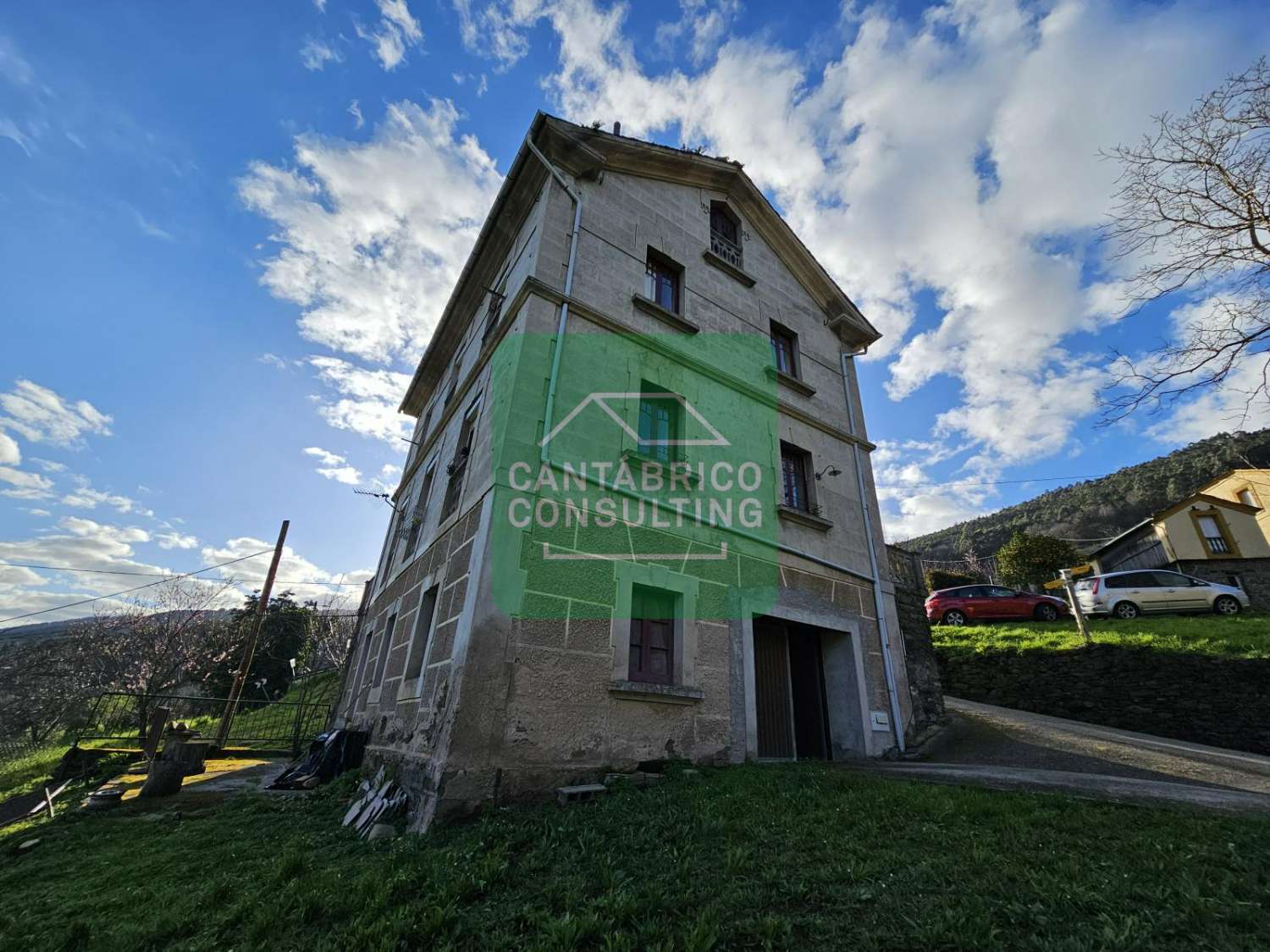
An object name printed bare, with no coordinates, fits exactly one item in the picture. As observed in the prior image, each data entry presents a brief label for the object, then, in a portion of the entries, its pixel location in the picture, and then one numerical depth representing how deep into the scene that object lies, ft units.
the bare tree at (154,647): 78.07
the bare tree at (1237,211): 23.41
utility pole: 44.51
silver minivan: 48.34
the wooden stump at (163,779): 24.75
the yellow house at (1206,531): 82.43
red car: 54.03
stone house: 18.20
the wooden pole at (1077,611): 40.53
